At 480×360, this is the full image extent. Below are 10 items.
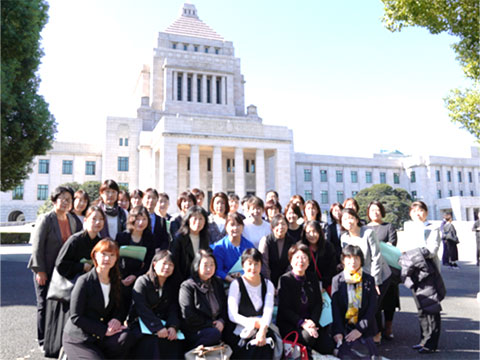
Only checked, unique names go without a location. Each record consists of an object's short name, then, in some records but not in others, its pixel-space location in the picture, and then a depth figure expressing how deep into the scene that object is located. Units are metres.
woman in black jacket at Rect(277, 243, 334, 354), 4.72
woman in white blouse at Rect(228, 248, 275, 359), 4.33
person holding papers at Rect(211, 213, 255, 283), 5.18
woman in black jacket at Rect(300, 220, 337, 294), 5.47
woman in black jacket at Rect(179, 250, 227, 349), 4.42
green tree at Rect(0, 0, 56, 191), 11.16
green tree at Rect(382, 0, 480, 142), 9.09
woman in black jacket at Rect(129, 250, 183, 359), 4.29
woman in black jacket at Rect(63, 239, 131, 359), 4.06
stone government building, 32.12
